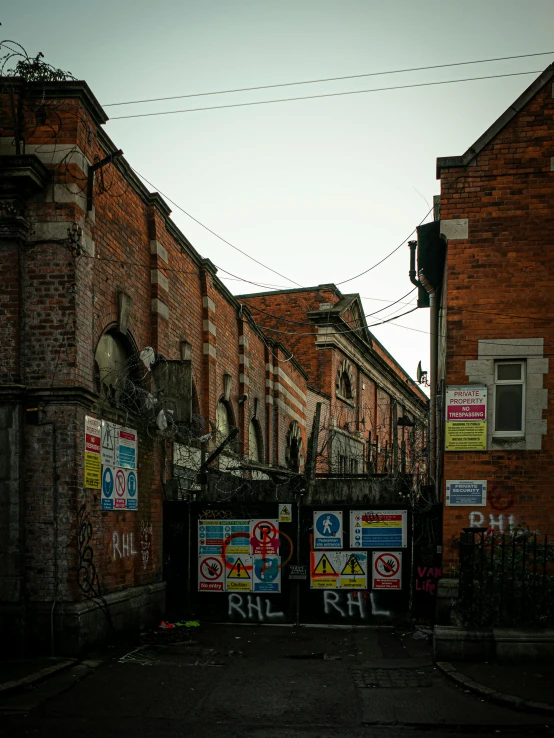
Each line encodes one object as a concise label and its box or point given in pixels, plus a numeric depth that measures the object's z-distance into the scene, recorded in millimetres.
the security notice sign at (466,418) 13047
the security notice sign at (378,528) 14055
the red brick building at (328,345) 32969
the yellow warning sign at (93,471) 11203
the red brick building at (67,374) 10742
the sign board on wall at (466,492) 12969
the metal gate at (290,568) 13969
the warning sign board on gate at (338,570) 14039
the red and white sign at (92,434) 11219
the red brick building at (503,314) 12922
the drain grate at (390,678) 9195
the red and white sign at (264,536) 14320
